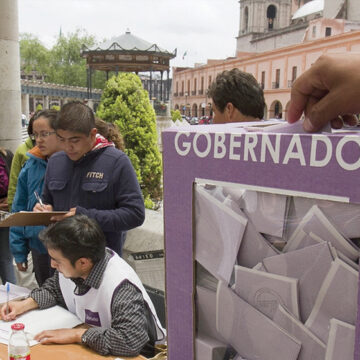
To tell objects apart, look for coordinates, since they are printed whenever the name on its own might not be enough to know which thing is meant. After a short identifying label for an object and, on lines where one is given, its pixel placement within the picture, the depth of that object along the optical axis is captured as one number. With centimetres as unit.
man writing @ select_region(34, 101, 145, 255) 232
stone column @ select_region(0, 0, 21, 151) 429
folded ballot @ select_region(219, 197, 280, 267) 58
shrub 622
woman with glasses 291
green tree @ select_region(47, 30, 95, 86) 4350
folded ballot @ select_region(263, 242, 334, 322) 53
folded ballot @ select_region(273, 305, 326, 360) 55
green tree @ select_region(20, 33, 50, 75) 4309
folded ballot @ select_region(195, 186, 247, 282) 59
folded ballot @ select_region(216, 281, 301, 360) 58
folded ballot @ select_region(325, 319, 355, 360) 51
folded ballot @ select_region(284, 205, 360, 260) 51
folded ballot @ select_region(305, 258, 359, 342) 51
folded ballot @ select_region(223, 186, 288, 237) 55
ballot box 51
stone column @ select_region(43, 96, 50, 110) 4394
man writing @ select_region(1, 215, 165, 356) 193
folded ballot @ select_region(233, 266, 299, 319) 56
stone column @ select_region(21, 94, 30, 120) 3730
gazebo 1492
